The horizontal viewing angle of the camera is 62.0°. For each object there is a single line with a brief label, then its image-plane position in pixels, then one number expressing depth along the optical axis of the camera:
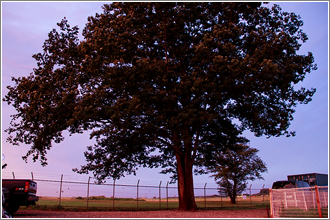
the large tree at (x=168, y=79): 15.68
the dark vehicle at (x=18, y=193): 12.72
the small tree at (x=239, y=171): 42.72
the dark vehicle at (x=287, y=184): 18.41
